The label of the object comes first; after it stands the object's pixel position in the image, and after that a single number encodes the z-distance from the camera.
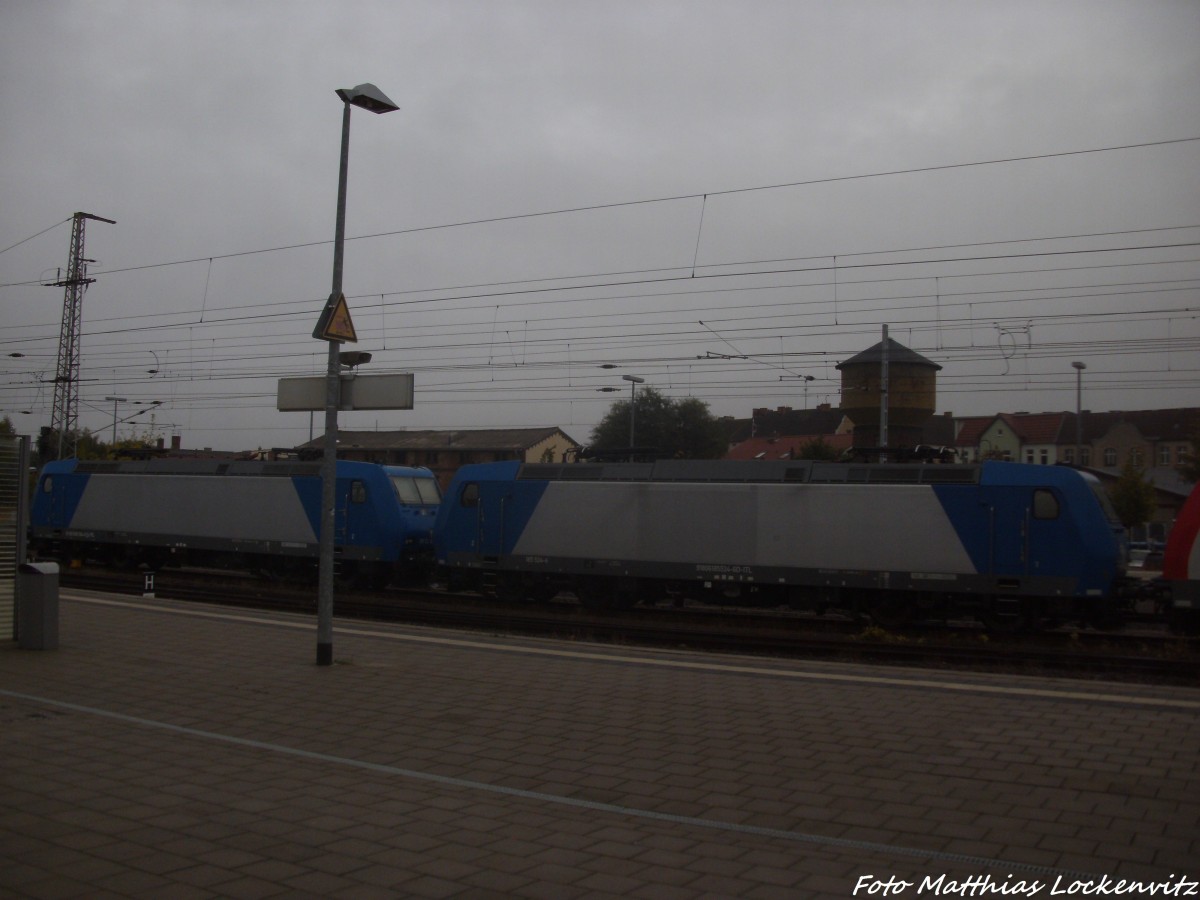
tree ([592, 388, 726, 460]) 55.78
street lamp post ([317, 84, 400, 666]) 10.52
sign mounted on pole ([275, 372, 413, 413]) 10.56
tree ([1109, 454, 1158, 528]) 36.50
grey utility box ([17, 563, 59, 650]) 10.92
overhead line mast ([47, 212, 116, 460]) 28.38
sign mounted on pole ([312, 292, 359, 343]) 10.50
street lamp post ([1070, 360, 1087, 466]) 26.06
